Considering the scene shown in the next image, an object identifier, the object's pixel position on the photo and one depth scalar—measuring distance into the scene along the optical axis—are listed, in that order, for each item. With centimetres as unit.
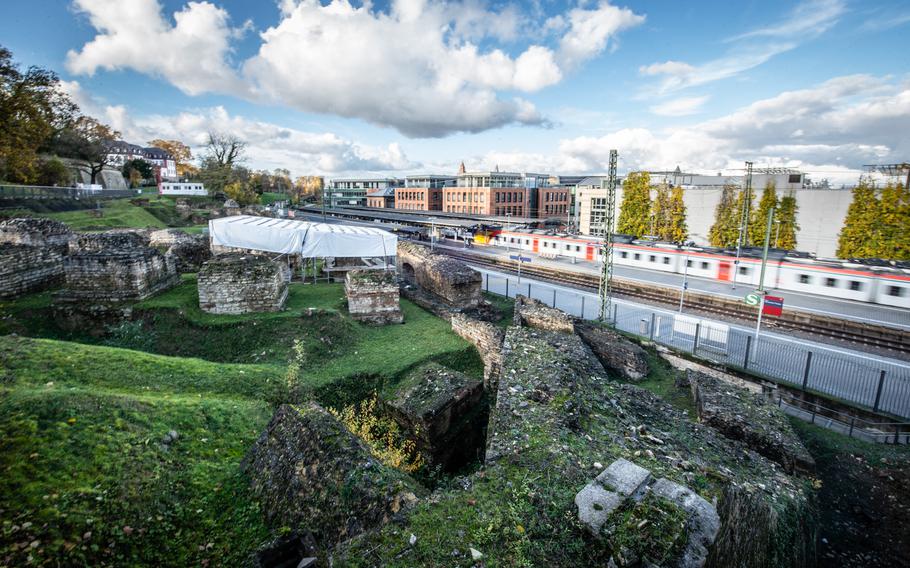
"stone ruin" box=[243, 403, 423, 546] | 434
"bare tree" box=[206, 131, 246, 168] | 6119
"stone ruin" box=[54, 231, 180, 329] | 1136
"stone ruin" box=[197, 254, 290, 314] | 1212
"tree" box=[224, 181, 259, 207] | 5134
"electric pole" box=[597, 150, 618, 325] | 1778
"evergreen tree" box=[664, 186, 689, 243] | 3887
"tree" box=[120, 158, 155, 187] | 6019
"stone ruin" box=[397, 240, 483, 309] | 1689
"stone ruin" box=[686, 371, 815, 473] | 772
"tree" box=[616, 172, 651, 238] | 4094
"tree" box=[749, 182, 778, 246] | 3456
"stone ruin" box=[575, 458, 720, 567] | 352
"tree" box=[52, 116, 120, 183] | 4172
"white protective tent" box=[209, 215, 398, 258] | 1748
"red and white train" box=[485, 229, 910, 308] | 2055
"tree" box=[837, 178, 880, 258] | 2868
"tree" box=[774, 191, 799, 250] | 3450
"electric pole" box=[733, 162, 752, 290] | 3222
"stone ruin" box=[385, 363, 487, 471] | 826
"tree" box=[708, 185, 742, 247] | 3634
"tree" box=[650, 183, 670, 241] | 4006
